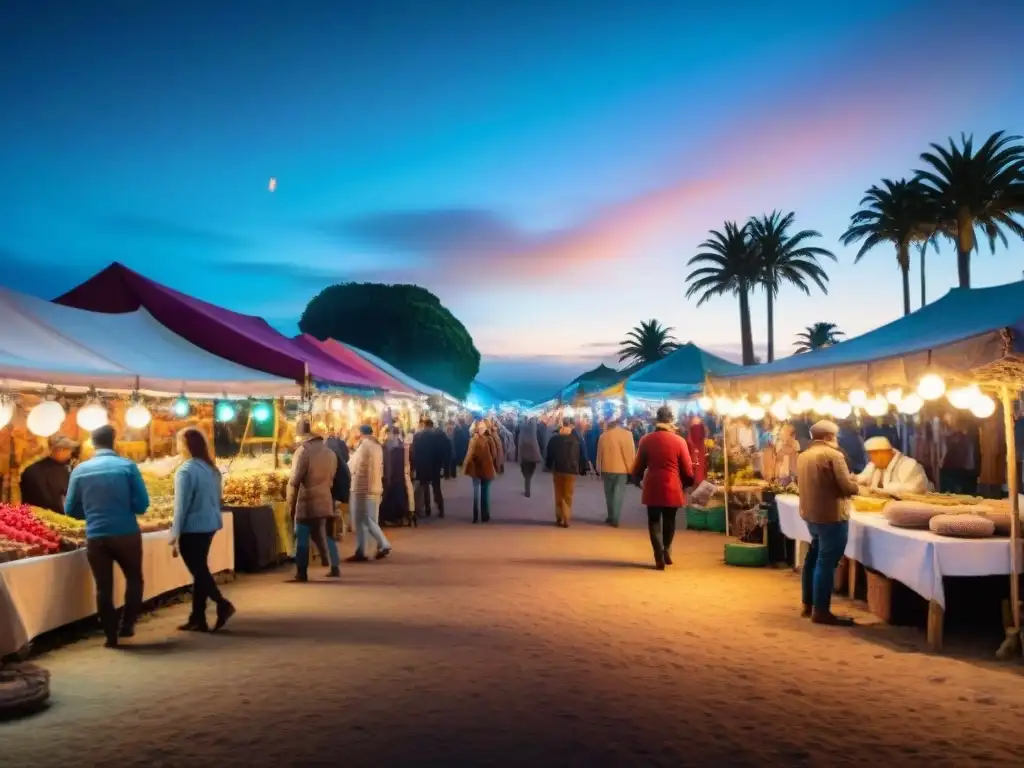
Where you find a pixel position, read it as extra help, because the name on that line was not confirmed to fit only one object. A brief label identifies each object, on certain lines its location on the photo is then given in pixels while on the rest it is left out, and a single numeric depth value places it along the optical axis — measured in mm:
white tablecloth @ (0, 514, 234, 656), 7000
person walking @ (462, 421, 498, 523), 17359
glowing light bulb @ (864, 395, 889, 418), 12305
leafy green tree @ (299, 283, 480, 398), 76438
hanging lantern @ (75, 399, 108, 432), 10555
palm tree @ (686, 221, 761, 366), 48844
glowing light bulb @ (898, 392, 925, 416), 11285
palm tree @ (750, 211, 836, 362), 48125
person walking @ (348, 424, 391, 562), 12484
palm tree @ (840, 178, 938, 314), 38969
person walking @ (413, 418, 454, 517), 18000
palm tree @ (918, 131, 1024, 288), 31203
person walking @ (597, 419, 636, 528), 16609
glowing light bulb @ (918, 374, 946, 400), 9148
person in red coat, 11836
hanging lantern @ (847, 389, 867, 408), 12019
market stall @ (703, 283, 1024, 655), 7641
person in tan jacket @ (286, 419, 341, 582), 10844
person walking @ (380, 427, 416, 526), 16562
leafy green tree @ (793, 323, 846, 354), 79525
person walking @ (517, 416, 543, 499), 23109
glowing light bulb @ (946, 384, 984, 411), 9219
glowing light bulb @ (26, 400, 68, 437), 9836
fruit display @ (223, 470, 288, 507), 12367
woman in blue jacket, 8359
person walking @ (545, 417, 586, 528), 16641
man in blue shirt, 7727
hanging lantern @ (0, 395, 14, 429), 9423
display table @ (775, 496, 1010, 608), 7719
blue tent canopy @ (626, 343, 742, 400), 24734
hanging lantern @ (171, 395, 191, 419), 13330
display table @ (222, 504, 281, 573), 11867
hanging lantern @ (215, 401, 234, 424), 15508
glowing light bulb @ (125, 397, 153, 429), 12039
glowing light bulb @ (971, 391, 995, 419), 9273
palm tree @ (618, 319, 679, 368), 82438
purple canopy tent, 13992
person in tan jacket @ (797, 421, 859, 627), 8586
